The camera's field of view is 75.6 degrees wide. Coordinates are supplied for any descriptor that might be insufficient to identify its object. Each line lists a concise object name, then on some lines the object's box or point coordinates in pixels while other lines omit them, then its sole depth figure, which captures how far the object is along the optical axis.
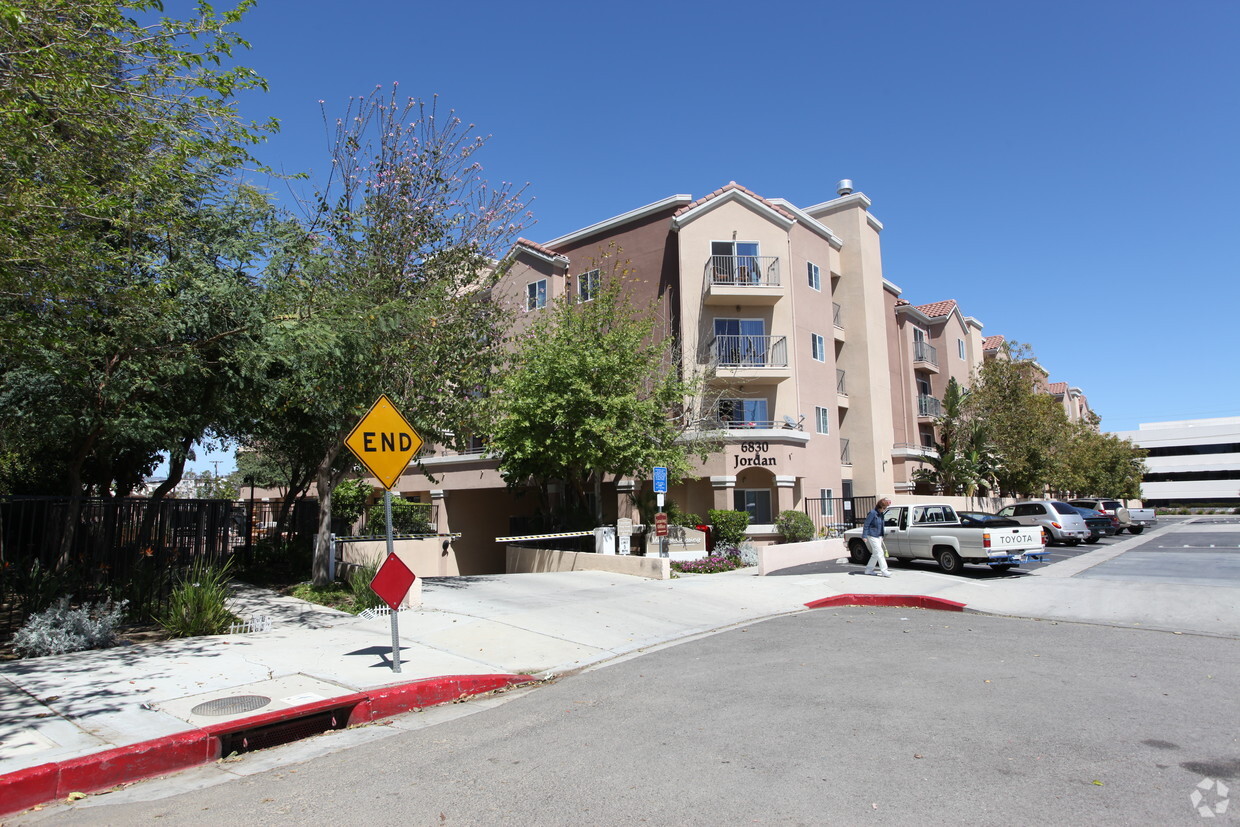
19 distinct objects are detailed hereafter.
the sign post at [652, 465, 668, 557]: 18.86
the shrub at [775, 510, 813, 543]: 24.88
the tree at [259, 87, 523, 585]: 12.71
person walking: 17.50
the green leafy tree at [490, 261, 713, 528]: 20.33
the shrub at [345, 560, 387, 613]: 12.66
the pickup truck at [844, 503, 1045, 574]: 17.70
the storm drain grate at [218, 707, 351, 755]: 6.68
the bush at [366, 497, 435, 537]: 25.11
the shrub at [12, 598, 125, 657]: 9.11
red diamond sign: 8.91
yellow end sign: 9.14
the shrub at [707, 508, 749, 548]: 23.91
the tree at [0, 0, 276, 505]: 7.59
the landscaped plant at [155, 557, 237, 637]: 10.41
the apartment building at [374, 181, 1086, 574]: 27.27
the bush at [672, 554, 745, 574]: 19.47
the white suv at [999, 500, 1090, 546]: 28.16
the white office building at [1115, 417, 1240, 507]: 90.25
